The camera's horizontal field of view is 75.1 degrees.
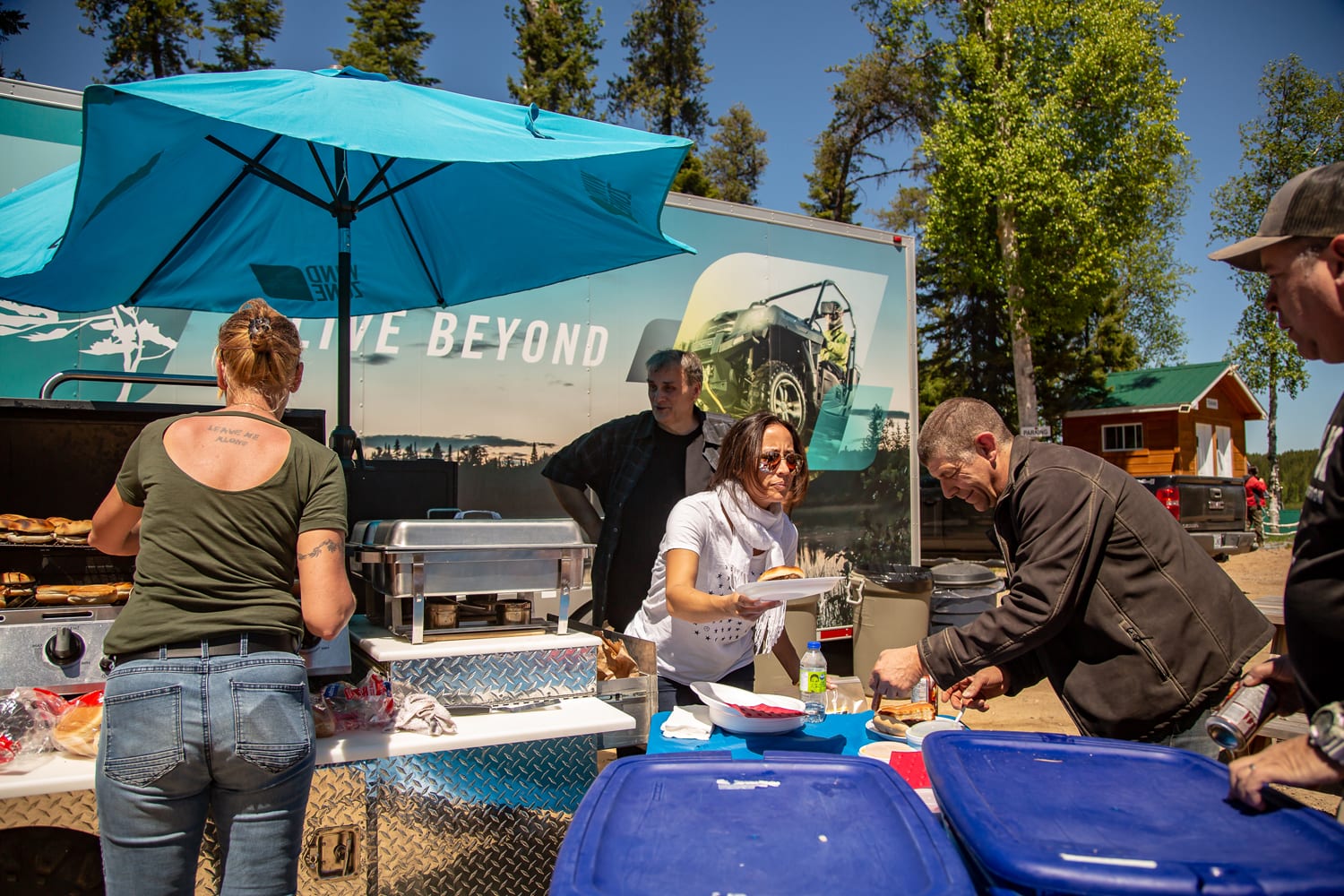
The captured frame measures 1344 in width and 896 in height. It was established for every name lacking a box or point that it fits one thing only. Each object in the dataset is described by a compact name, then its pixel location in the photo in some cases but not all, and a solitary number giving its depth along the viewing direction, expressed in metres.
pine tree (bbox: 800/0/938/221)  22.75
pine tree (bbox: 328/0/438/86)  22.69
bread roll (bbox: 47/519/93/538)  2.55
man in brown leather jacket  2.18
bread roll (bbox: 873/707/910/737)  2.43
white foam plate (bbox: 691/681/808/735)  2.38
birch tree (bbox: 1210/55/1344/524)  23.47
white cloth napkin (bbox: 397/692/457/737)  2.39
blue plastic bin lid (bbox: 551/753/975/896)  1.21
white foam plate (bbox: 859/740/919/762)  2.24
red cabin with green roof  24.52
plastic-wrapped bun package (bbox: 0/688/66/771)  2.06
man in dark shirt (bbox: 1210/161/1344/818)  1.27
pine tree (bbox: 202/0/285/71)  22.08
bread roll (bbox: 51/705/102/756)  2.13
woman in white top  2.92
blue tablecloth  2.30
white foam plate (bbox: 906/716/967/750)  2.29
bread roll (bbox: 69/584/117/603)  2.43
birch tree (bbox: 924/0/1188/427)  18.78
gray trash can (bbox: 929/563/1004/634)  6.02
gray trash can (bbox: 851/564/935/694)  5.74
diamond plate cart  2.24
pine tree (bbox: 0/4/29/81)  14.95
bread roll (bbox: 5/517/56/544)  2.50
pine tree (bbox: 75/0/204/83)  20.50
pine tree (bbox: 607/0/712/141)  25.09
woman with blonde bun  1.79
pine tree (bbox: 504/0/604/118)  22.31
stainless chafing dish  2.50
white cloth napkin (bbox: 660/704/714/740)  2.37
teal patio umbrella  2.36
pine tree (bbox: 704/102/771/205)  27.77
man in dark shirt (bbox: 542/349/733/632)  4.07
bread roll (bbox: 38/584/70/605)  2.40
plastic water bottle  2.77
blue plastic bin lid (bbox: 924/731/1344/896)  1.15
